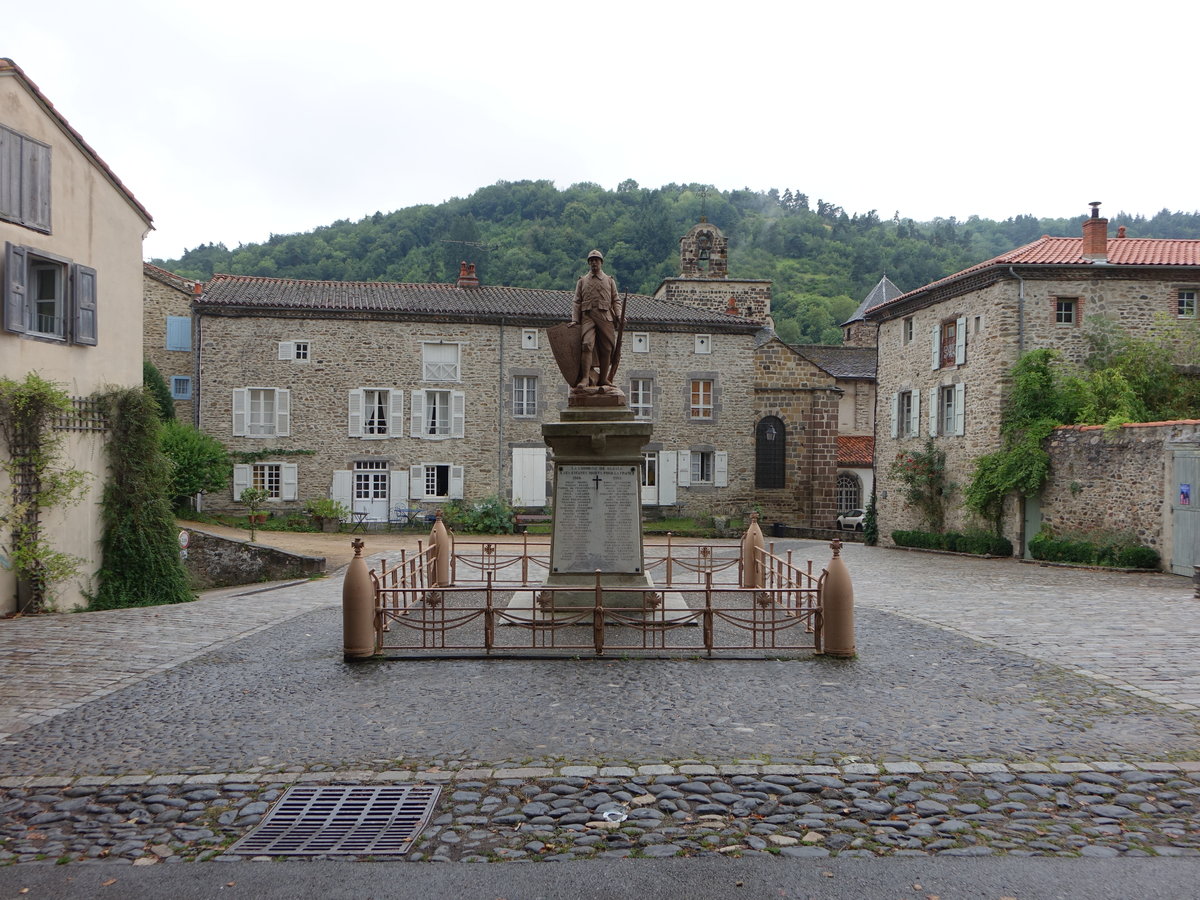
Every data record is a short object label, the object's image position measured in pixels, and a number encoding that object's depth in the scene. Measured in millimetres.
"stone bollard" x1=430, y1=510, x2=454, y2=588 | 13641
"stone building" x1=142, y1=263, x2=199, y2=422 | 33938
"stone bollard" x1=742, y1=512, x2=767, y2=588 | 12719
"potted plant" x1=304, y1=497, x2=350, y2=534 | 29422
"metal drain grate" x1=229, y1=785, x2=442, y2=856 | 4414
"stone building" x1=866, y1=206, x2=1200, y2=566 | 23000
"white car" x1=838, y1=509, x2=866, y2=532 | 39969
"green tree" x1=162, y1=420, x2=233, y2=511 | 26203
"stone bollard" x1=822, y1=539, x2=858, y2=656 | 8414
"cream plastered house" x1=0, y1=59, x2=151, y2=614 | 11953
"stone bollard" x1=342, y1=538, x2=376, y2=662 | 8281
